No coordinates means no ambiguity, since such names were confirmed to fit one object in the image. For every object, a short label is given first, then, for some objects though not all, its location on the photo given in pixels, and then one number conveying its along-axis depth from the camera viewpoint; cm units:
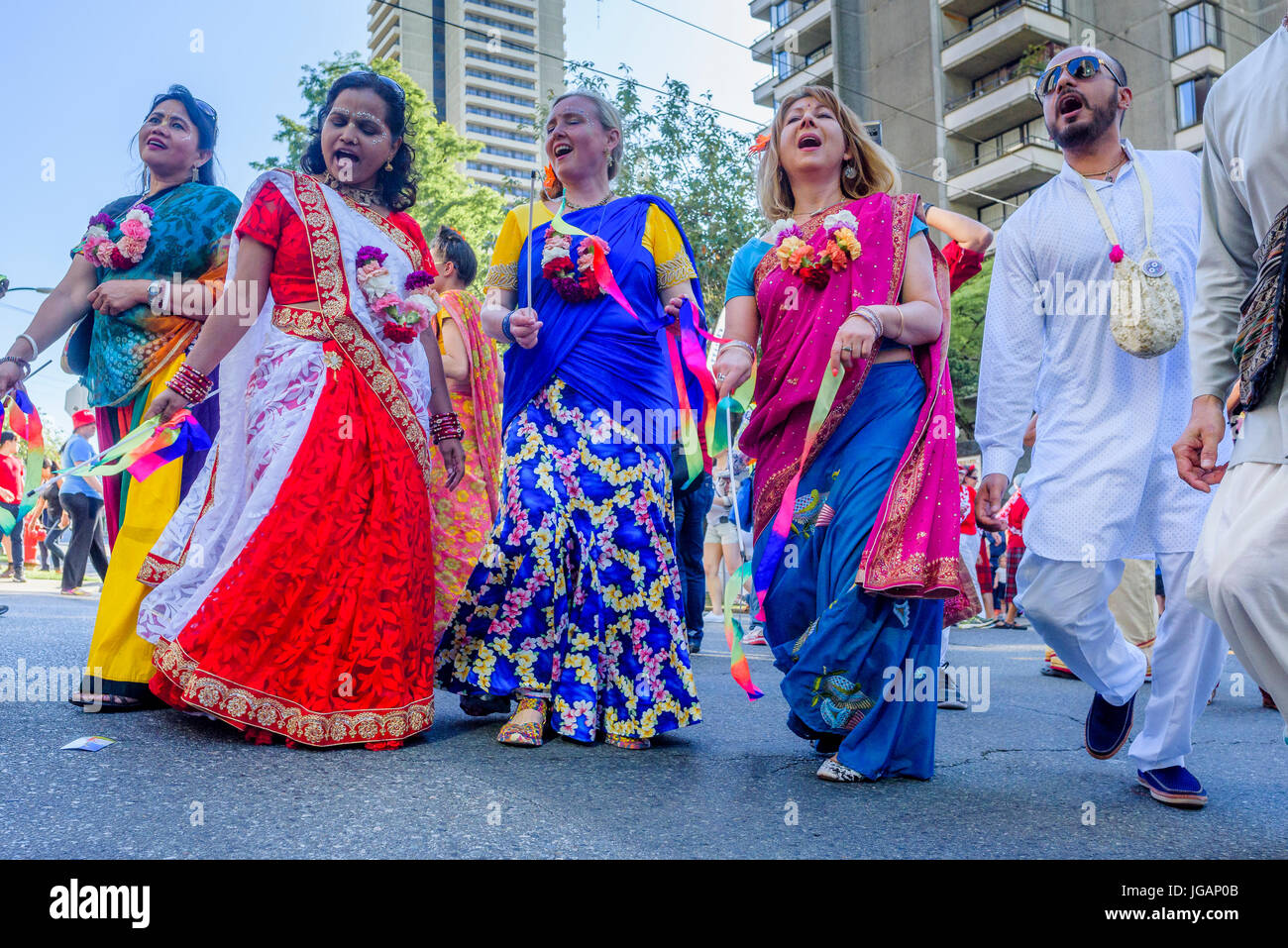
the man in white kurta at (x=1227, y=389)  193
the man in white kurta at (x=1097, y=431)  314
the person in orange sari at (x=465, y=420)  461
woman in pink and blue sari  323
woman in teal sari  405
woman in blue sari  368
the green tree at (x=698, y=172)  1828
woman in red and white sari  337
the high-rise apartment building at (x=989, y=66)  2864
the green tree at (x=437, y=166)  2219
